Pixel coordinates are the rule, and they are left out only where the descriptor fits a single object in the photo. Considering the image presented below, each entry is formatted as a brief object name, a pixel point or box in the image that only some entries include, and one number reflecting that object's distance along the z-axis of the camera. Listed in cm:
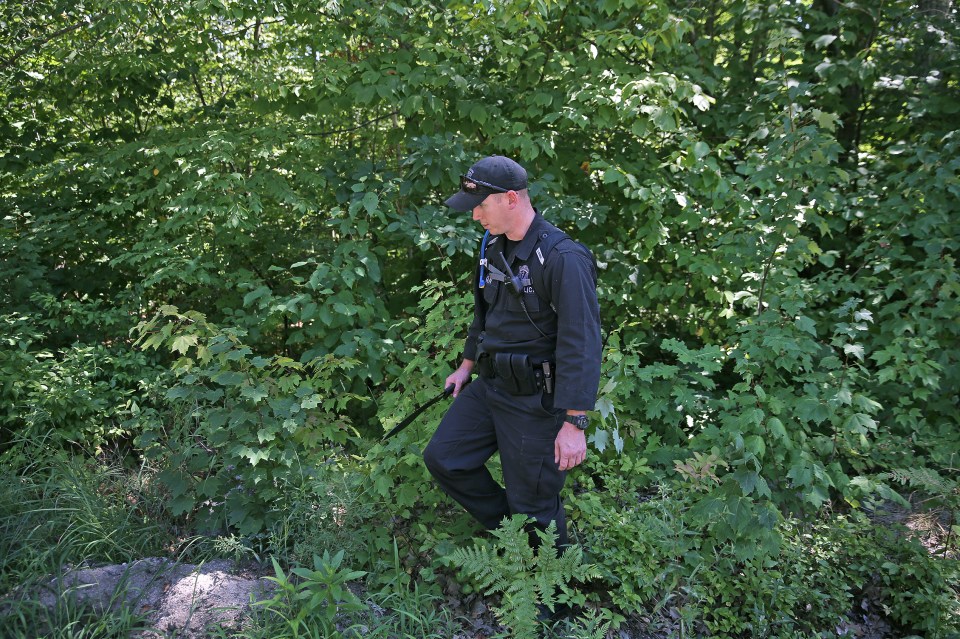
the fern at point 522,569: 254
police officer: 272
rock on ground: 273
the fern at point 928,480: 346
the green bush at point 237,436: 325
